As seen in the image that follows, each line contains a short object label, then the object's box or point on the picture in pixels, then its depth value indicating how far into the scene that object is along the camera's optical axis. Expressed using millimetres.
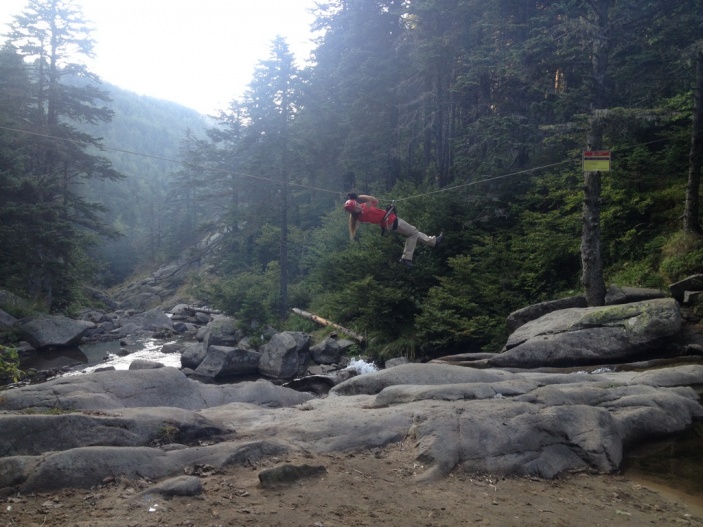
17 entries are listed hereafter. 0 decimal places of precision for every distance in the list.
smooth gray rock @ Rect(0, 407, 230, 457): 6211
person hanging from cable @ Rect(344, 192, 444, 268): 10484
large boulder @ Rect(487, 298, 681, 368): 12109
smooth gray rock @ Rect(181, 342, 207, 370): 19484
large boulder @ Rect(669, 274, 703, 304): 13352
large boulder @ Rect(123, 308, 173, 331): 30062
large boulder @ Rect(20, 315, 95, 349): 22250
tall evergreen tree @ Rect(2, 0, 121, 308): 25469
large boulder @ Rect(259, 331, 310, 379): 18812
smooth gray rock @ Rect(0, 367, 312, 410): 8453
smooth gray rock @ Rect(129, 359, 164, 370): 12050
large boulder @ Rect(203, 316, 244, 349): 22922
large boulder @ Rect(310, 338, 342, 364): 20266
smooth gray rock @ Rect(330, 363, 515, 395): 9766
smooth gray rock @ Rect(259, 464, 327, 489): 5562
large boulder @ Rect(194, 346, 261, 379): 18391
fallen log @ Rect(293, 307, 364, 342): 20697
